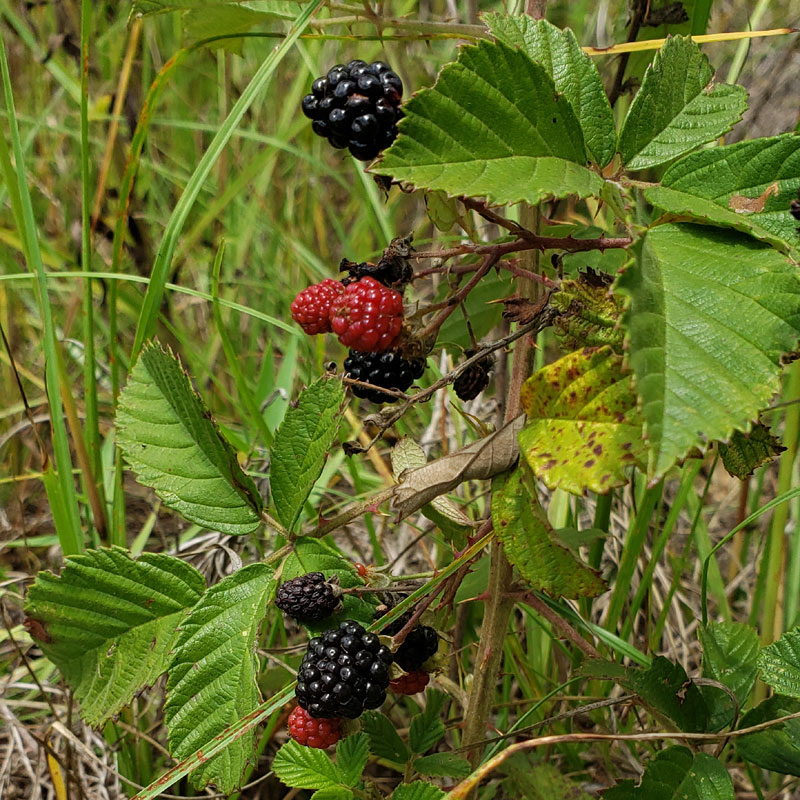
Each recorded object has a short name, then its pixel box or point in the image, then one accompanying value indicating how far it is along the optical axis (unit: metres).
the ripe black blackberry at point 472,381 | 0.54
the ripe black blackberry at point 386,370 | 0.53
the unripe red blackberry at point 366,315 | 0.51
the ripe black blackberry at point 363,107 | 0.51
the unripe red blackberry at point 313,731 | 0.53
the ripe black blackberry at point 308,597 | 0.52
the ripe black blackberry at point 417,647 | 0.54
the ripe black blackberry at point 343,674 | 0.52
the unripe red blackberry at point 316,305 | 0.53
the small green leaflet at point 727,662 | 0.55
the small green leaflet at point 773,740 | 0.54
